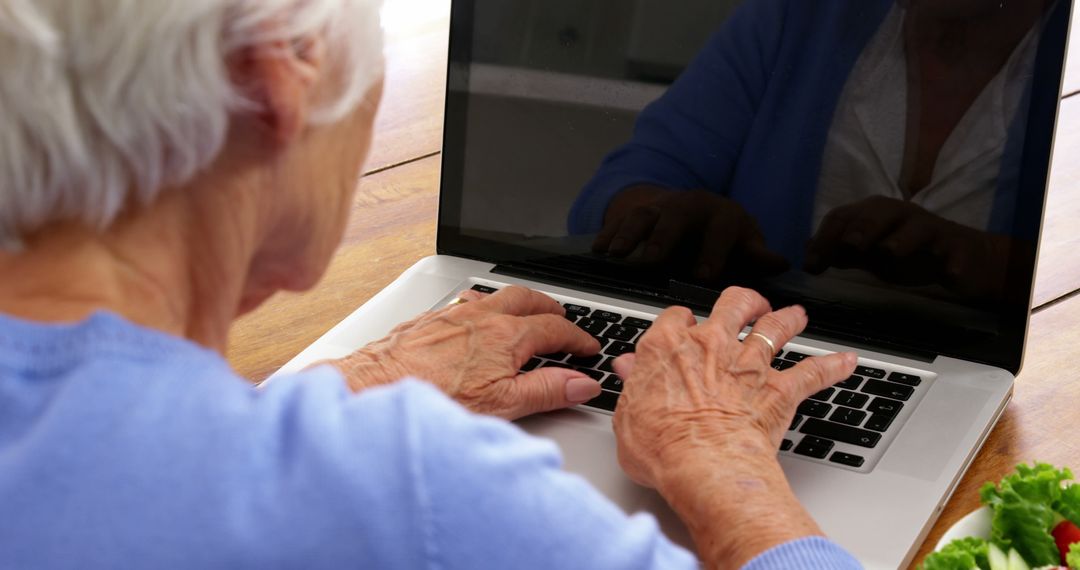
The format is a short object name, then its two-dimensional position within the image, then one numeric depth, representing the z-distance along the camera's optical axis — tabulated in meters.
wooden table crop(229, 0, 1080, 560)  1.35
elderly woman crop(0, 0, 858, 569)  1.04
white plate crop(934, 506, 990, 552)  1.23
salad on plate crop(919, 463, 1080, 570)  1.20
